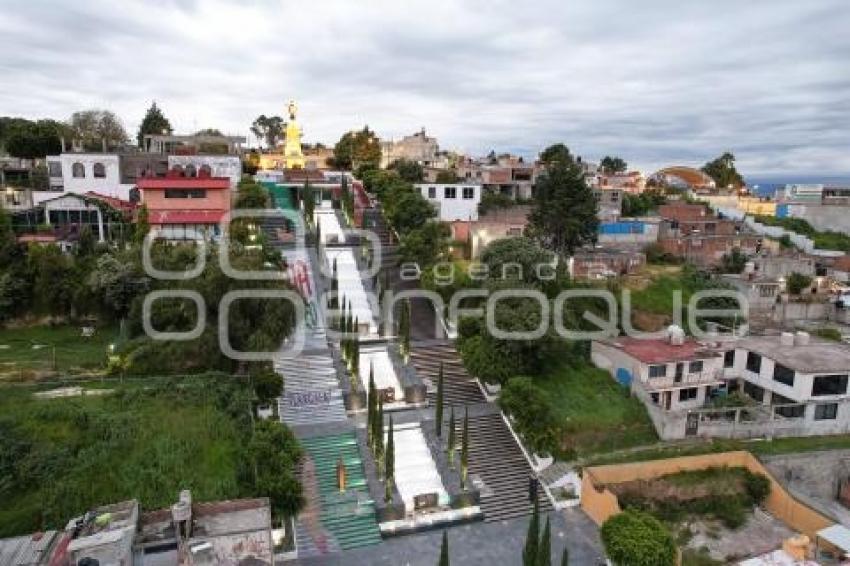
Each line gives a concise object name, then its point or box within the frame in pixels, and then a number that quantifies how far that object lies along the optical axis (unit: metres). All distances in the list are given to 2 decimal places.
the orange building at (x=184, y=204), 40.06
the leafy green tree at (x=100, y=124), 77.82
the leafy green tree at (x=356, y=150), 70.75
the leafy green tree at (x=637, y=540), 18.34
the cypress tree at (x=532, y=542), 18.52
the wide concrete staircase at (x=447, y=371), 29.50
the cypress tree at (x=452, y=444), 24.70
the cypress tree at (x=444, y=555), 17.38
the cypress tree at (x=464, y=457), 23.64
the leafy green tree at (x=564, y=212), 43.31
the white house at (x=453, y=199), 52.81
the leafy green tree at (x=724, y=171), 95.43
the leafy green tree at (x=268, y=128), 101.75
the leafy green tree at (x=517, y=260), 35.69
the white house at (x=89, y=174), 45.34
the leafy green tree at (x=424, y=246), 40.38
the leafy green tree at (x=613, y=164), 94.24
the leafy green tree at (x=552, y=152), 69.71
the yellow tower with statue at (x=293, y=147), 70.94
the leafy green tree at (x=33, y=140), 51.06
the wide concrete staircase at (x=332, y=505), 21.06
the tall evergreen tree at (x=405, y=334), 31.91
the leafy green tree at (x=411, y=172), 59.25
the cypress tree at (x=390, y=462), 22.94
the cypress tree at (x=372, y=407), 25.07
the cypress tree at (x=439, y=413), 25.83
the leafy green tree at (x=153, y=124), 76.56
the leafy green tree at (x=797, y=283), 42.94
